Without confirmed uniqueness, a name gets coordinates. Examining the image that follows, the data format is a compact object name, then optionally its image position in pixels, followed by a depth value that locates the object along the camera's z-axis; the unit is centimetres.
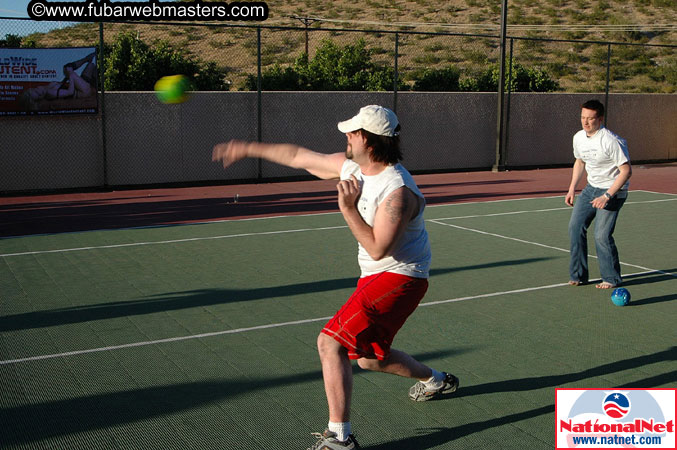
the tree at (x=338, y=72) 2775
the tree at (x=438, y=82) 2877
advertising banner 1591
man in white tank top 400
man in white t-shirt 780
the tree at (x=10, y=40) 1738
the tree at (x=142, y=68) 2330
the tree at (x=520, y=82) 2859
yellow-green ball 905
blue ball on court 747
